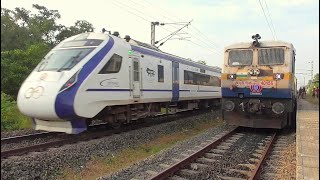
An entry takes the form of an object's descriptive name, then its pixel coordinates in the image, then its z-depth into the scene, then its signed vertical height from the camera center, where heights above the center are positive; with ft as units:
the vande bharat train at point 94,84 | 29.30 +0.80
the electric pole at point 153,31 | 85.71 +14.96
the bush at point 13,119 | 39.09 -3.09
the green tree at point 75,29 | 155.25 +28.51
